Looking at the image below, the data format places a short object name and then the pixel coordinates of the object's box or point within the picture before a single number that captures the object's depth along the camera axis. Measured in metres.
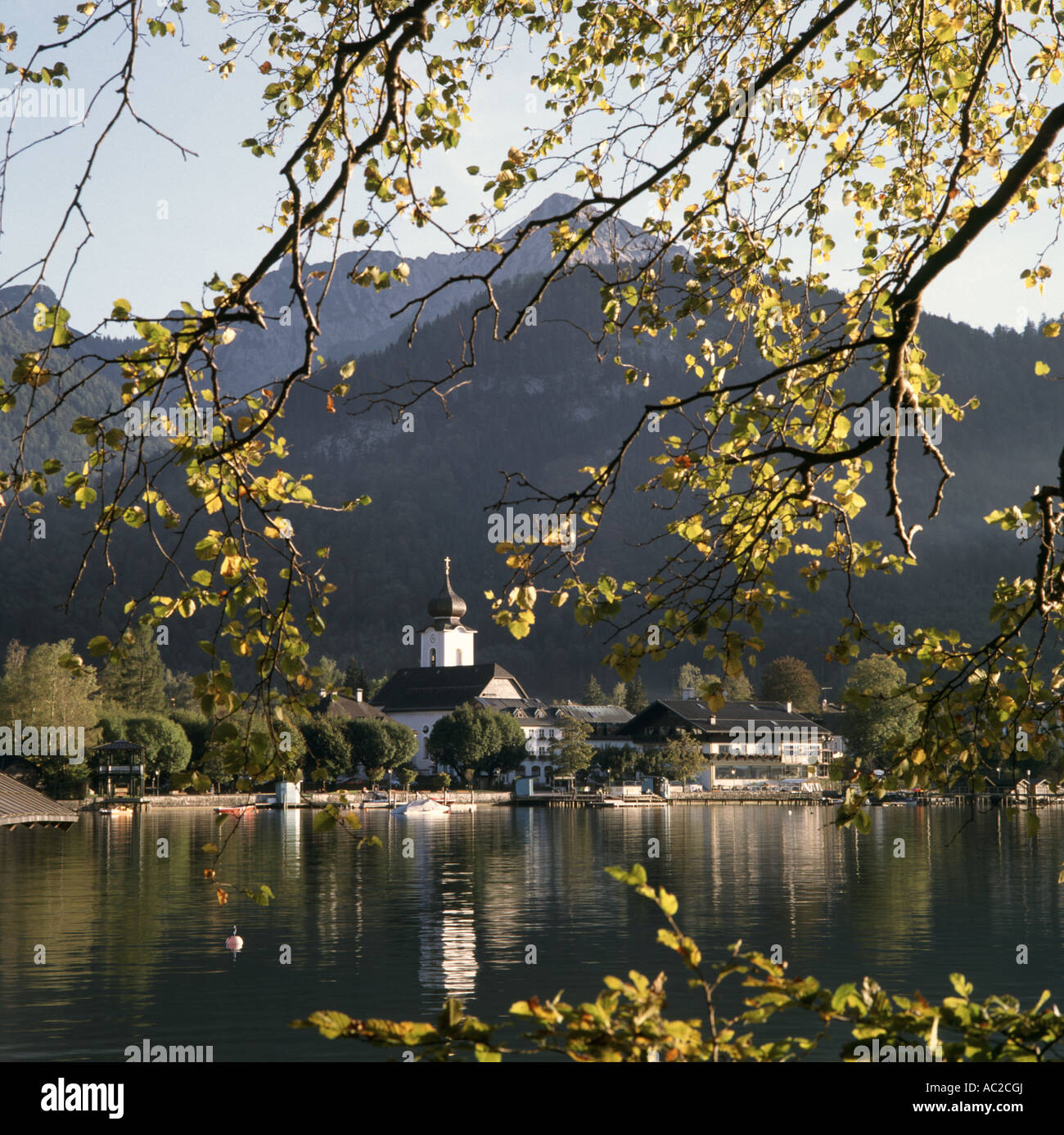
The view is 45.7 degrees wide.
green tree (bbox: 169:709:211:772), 106.12
